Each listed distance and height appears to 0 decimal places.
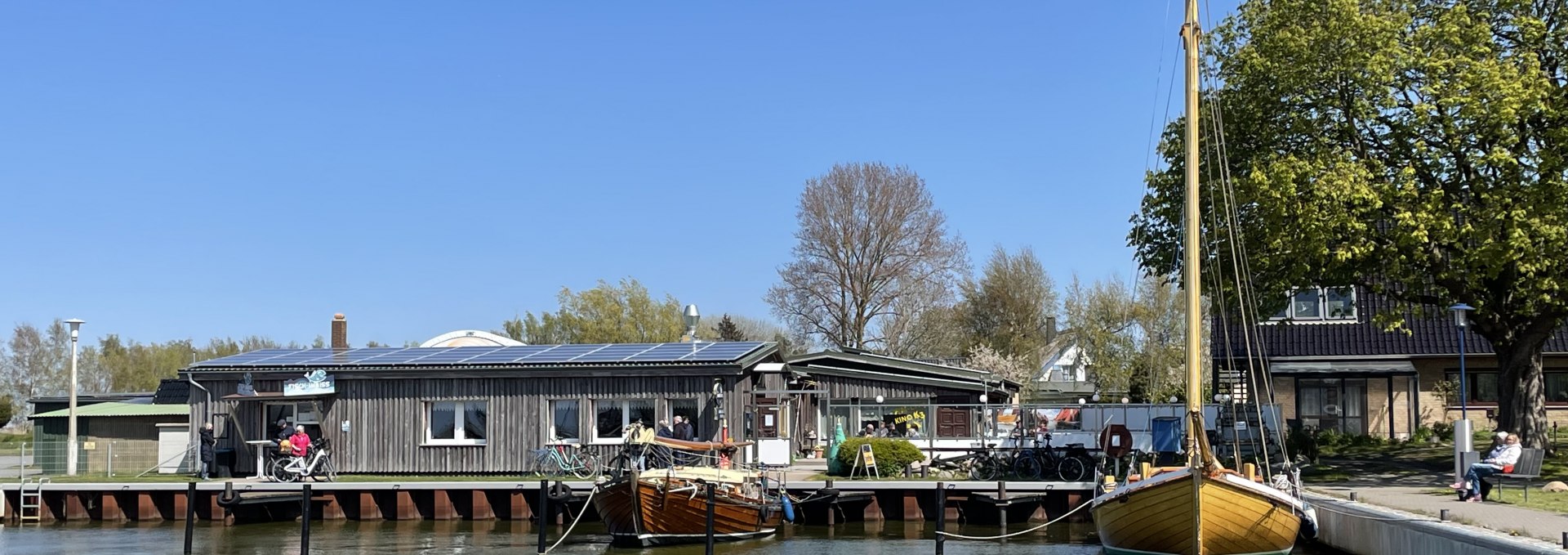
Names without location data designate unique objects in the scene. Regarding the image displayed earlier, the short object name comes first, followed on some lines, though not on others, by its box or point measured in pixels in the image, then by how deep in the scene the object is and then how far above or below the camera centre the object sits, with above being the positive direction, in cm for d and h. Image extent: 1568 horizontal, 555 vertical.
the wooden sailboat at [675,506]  2438 -243
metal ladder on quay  3044 -276
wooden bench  2116 -163
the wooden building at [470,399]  3178 -70
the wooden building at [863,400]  3459 -93
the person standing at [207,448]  3181 -172
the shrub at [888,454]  3008 -193
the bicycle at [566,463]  3123 -210
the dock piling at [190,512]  2359 -233
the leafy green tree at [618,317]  6462 +226
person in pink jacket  3144 -162
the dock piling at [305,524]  2191 -239
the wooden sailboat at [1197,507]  1911 -200
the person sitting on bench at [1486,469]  2170 -172
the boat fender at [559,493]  2598 -230
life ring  2814 -159
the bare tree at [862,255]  5697 +435
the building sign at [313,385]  3275 -34
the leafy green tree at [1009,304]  6400 +261
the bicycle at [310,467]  3116 -213
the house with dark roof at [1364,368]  3975 -30
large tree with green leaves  2538 +378
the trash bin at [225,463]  3284 -212
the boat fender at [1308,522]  2181 -254
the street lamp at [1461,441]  2259 -137
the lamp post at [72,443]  3430 -168
